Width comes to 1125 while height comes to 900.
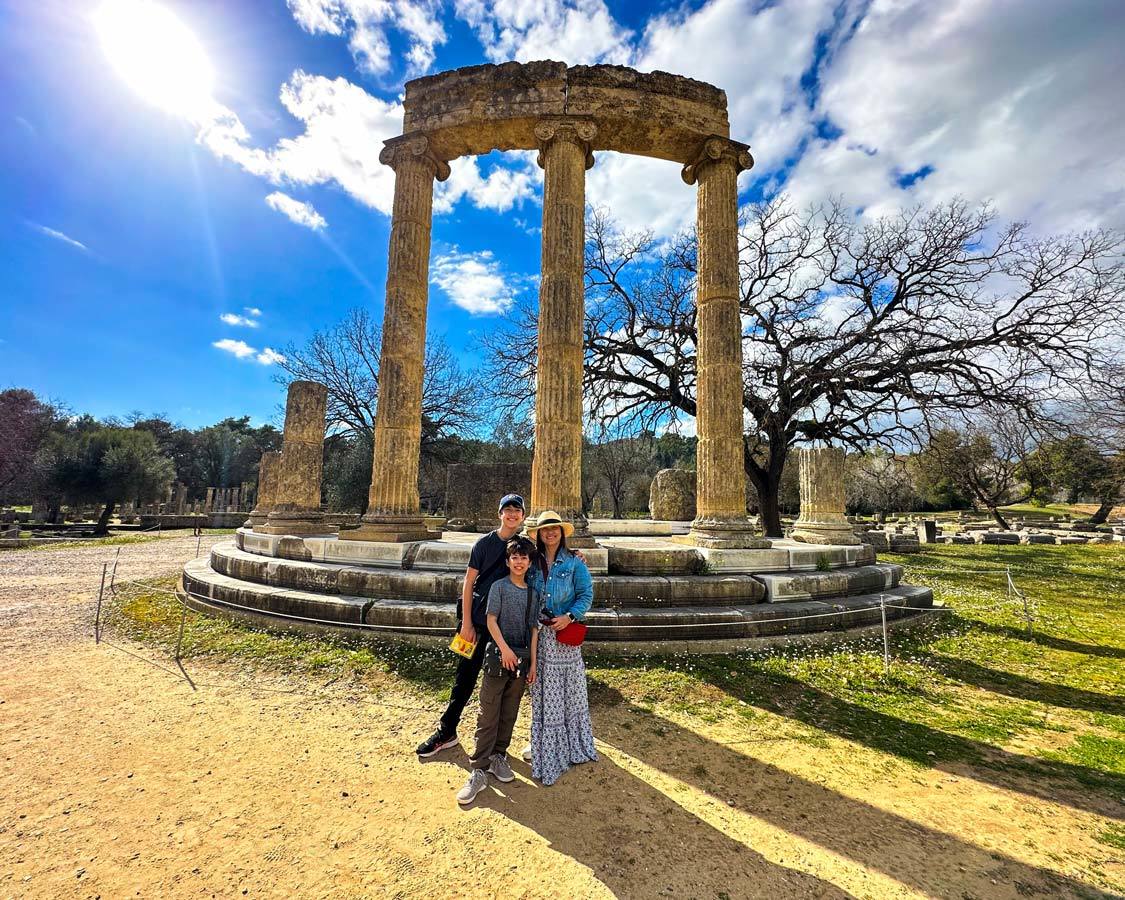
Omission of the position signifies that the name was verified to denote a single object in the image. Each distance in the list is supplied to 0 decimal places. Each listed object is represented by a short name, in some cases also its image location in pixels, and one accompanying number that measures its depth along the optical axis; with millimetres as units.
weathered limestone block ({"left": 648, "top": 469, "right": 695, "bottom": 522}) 17406
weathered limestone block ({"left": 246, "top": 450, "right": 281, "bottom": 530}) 15203
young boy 3025
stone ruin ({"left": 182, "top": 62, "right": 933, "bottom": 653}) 5988
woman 3064
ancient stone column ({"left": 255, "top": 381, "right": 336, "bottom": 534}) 9961
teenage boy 3189
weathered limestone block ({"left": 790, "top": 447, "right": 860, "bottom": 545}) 8844
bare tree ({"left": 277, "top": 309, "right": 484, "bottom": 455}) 25281
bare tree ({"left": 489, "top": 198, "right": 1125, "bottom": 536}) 12164
